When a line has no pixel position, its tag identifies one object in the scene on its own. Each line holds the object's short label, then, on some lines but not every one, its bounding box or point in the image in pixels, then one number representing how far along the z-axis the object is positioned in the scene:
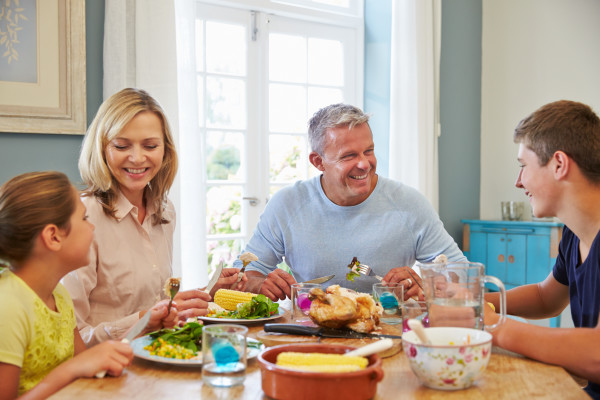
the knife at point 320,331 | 1.35
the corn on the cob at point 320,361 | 0.97
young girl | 1.12
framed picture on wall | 2.73
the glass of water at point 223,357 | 1.05
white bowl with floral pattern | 1.03
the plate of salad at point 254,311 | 1.64
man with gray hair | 2.21
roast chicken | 1.36
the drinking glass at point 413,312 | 1.32
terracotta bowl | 0.94
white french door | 3.64
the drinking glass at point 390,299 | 1.54
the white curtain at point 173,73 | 2.92
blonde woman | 1.72
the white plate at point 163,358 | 1.16
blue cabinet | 3.74
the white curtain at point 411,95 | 4.03
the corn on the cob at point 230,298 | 1.76
